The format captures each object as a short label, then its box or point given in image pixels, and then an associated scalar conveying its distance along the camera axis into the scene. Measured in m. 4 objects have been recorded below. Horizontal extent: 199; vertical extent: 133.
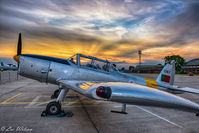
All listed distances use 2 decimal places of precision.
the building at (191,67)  80.90
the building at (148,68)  89.94
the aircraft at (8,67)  52.91
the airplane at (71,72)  4.99
